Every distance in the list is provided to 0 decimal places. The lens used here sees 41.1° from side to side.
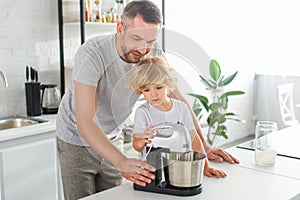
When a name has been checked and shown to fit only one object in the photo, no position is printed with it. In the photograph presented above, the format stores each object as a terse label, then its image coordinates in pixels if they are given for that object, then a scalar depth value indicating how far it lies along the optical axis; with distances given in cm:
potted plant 162
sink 268
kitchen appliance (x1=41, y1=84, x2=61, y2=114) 289
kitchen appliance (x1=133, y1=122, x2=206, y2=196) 127
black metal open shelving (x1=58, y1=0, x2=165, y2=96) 297
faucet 255
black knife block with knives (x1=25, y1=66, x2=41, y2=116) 278
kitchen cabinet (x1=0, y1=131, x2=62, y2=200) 231
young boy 124
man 132
